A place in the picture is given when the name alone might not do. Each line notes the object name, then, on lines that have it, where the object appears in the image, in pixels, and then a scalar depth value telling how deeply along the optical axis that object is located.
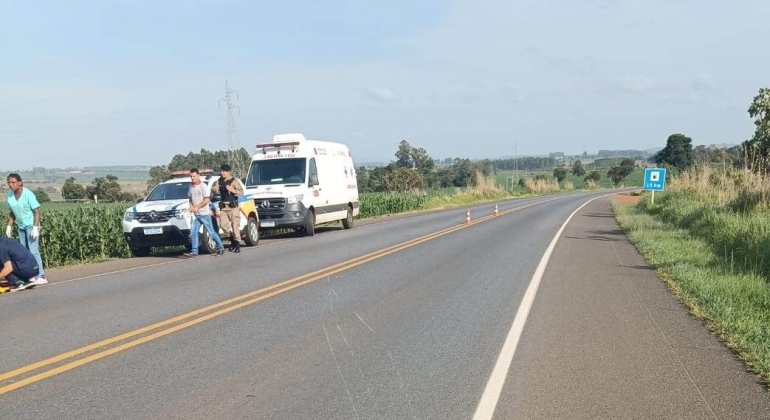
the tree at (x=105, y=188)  45.25
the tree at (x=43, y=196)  37.88
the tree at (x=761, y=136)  18.17
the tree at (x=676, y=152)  70.25
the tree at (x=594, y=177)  113.12
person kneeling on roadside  10.78
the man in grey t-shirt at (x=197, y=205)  15.54
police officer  16.56
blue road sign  32.84
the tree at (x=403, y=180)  70.44
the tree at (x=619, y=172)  116.00
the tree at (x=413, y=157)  101.06
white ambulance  20.80
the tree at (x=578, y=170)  145.25
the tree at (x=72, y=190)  46.84
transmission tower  41.58
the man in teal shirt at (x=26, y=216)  11.94
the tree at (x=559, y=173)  116.35
